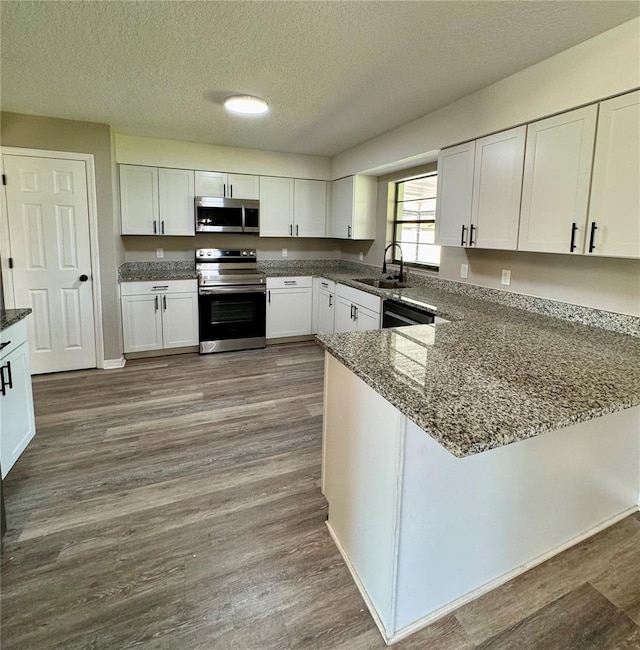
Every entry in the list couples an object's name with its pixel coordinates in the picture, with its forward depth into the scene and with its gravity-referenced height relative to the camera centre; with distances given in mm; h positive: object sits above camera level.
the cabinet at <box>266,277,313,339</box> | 4797 -566
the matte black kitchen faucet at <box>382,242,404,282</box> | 4023 -24
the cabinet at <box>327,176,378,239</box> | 4648 +657
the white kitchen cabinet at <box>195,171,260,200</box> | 4523 +854
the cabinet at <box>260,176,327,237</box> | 4883 +665
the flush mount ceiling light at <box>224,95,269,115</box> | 2877 +1140
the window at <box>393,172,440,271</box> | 4004 +446
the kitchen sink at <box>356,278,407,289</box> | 3973 -217
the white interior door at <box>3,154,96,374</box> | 3588 -15
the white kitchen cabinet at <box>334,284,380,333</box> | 3672 -488
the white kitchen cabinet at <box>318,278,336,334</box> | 4676 -532
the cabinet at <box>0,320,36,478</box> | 2160 -828
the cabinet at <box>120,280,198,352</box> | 4160 -616
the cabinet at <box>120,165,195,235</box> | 4230 +615
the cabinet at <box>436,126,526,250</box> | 2471 +492
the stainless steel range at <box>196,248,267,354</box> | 4461 -504
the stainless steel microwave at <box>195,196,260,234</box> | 4520 +510
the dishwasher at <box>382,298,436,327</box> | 2851 -391
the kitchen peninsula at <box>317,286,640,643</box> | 1198 -740
